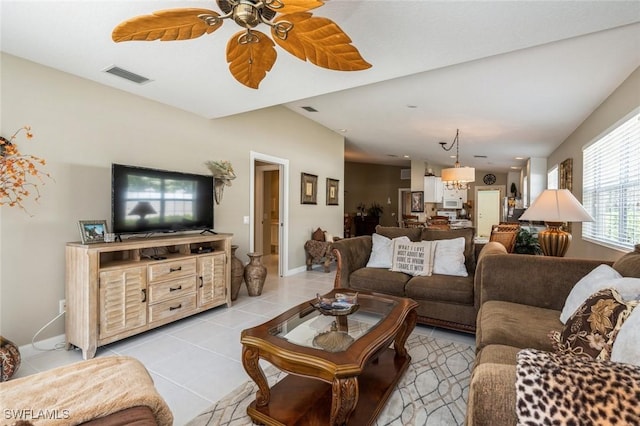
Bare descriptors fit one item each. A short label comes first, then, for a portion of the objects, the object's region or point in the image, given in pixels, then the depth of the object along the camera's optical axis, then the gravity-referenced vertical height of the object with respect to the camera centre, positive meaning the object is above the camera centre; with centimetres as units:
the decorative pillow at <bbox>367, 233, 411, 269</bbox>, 359 -53
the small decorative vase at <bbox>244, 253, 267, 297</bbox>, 421 -93
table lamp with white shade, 268 -5
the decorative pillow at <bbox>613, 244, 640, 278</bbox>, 178 -34
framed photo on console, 270 -22
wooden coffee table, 144 -79
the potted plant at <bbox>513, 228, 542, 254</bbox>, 325 -37
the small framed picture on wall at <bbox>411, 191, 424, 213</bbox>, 966 +23
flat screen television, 293 +7
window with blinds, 299 +27
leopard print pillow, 75 -47
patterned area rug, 175 -120
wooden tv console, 250 -74
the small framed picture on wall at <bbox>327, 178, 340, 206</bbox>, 672 +37
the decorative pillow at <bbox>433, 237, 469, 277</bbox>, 321 -53
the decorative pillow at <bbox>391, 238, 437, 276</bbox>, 333 -54
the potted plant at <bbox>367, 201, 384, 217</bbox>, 1155 -8
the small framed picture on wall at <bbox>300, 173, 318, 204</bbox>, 580 +37
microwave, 989 +15
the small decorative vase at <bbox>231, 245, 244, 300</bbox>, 397 -88
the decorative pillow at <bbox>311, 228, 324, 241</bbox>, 603 -54
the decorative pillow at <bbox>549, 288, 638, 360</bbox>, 124 -51
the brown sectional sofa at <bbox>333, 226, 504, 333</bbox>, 289 -76
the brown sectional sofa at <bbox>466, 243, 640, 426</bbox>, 99 -63
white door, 1062 -1
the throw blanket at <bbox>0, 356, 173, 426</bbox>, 107 -73
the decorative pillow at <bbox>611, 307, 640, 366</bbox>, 103 -46
